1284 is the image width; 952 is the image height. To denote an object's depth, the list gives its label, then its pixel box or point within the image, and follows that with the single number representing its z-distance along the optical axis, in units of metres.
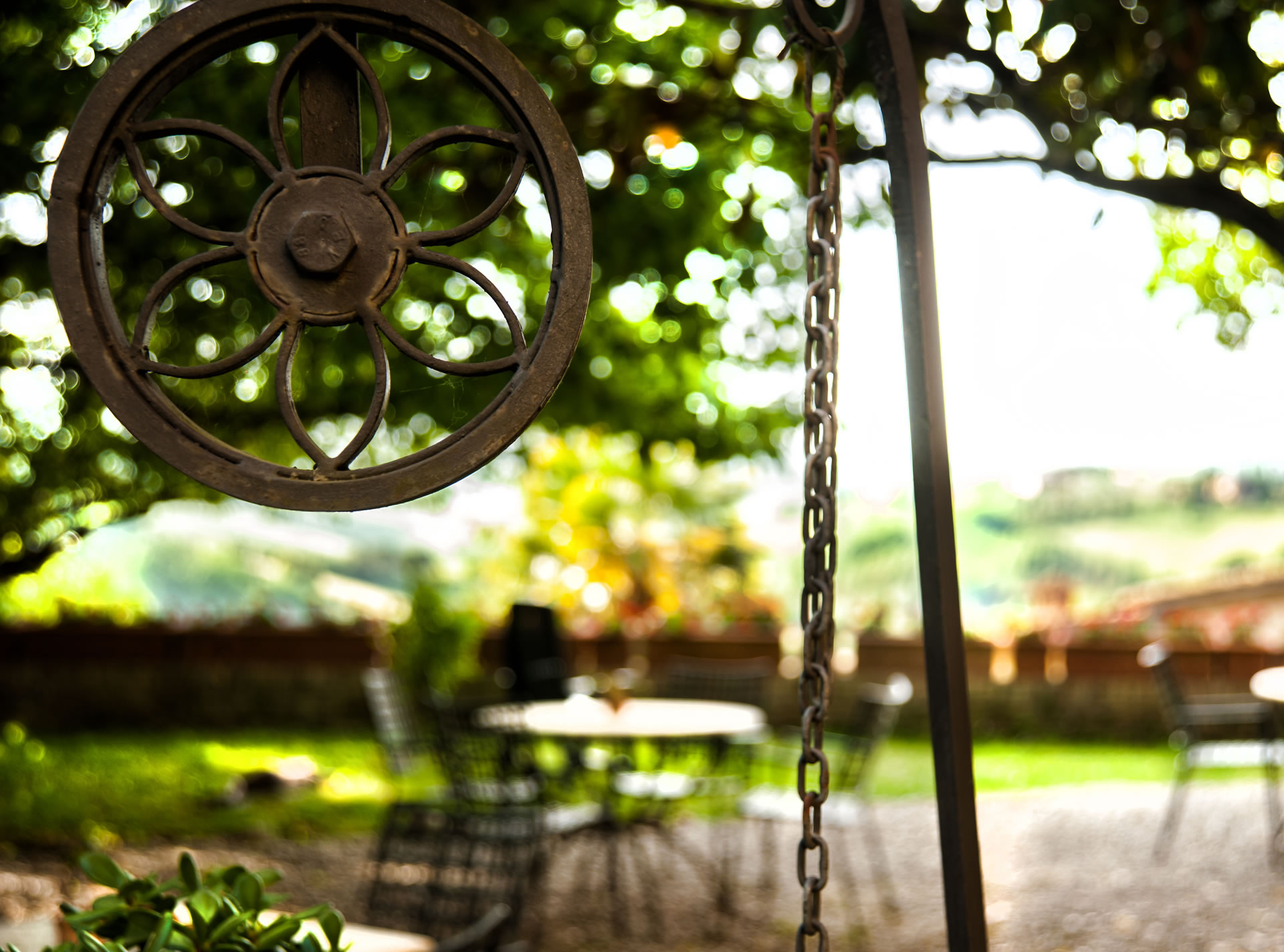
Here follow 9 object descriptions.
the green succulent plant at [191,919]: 1.42
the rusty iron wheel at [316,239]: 1.26
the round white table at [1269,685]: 5.25
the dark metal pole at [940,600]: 1.43
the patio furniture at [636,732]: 4.63
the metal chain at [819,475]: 1.37
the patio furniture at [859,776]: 4.71
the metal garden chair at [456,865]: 3.29
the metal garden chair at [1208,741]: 5.71
